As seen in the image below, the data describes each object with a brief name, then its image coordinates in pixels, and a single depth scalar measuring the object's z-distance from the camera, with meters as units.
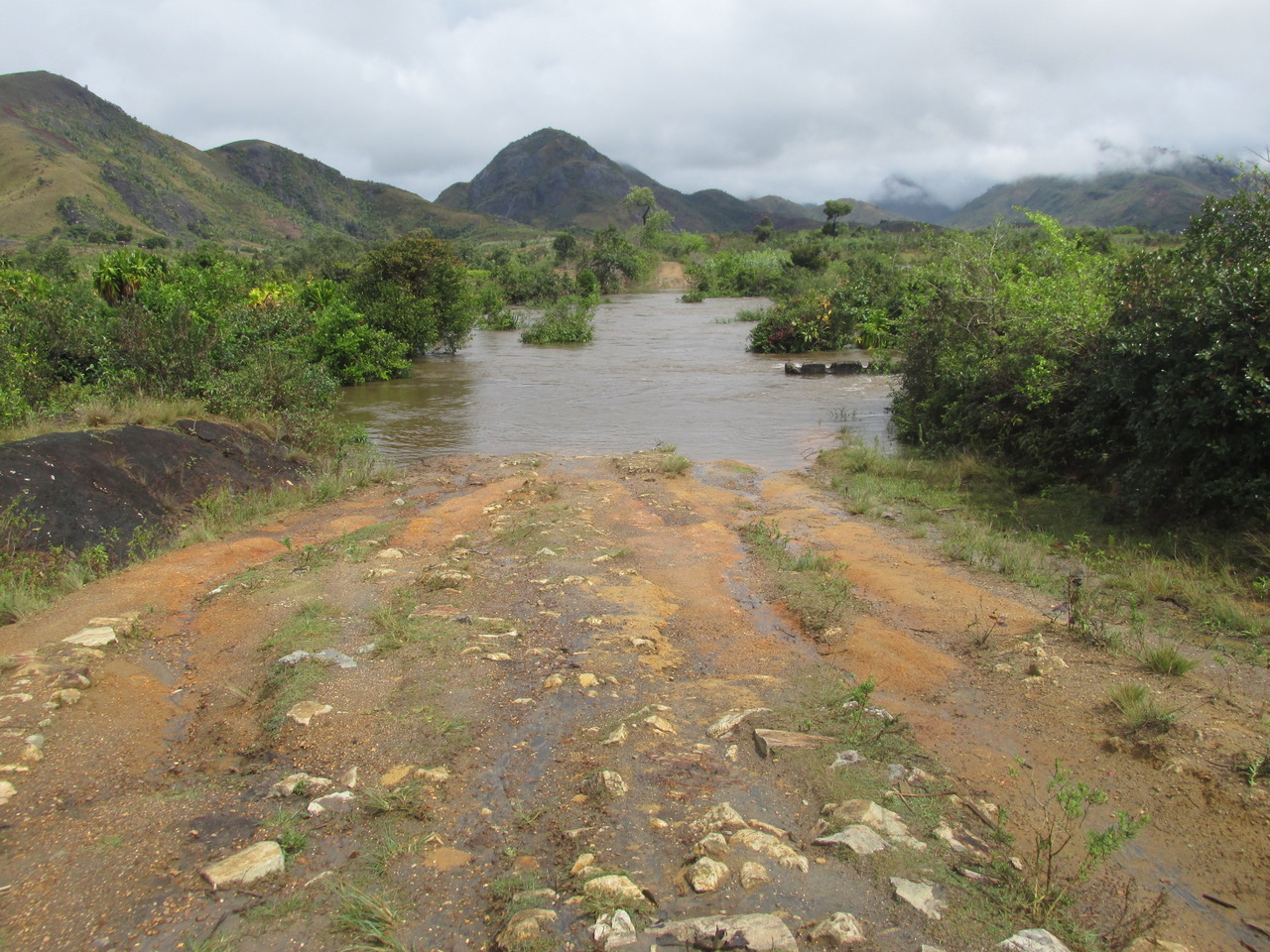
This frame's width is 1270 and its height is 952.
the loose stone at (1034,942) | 2.47
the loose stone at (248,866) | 2.78
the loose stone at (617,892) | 2.68
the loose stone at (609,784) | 3.36
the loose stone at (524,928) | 2.50
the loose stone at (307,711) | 3.93
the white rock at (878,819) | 3.04
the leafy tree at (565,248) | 64.88
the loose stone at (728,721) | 3.89
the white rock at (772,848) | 2.88
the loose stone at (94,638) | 4.74
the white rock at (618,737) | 3.76
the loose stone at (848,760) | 3.59
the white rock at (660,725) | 3.89
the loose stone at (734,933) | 2.45
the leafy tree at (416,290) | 23.22
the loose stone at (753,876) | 2.77
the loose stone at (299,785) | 3.37
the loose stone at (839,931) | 2.48
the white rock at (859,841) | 2.95
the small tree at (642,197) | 98.19
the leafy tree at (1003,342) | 9.32
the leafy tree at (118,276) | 18.81
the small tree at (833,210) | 82.94
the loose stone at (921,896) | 2.65
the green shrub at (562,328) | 30.19
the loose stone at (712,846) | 2.92
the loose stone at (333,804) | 3.23
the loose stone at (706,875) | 2.75
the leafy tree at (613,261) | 61.91
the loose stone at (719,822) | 3.09
